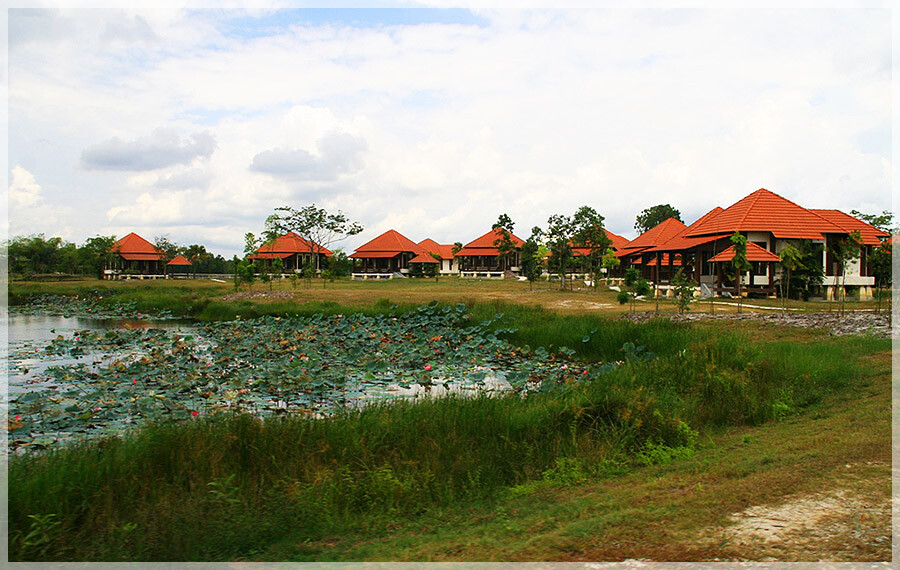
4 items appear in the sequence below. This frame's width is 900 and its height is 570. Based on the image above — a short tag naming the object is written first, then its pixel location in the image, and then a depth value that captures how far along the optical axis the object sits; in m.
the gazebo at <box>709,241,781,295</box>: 24.23
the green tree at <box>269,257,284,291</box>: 44.38
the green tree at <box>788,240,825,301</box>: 25.05
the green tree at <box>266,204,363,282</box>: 52.72
